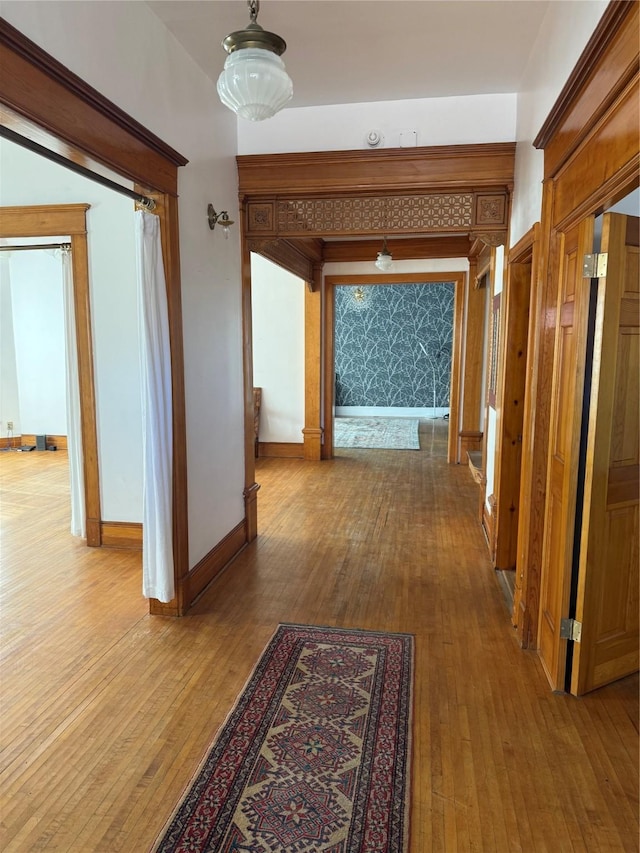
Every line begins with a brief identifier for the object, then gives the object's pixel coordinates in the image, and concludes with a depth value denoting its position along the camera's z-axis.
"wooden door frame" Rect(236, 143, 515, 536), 3.70
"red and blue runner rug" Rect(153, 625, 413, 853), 1.74
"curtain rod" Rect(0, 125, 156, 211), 2.01
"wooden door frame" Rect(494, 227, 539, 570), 3.55
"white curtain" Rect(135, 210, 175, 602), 2.82
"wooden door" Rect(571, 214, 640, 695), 2.16
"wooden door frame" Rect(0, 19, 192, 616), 1.89
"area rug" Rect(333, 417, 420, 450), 8.76
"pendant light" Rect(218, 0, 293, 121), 1.86
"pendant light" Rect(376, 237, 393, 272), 6.10
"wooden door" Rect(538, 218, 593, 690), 2.29
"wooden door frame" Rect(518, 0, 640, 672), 1.67
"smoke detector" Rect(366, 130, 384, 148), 3.74
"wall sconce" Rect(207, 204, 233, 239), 3.48
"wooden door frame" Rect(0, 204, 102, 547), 4.05
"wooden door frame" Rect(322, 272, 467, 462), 7.20
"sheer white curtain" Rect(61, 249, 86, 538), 4.21
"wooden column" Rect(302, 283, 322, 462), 7.32
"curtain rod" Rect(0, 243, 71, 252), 4.21
